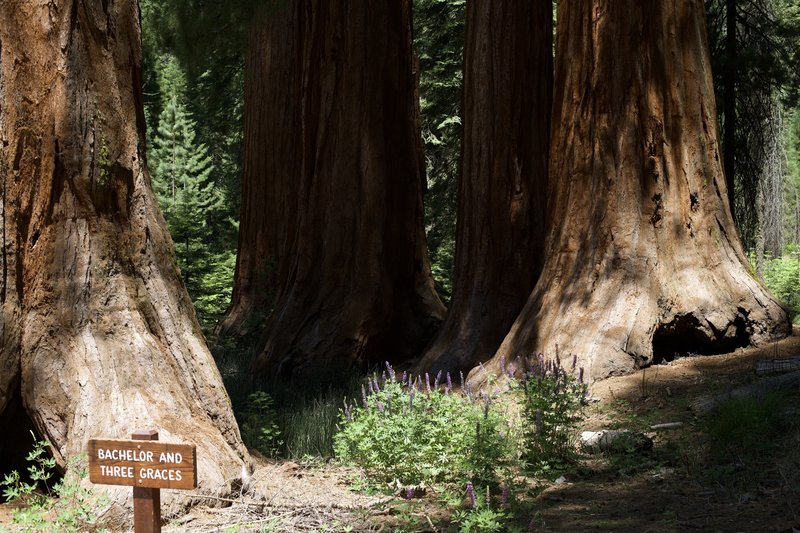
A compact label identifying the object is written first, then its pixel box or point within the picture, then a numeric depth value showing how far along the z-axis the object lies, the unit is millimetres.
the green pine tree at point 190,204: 17875
